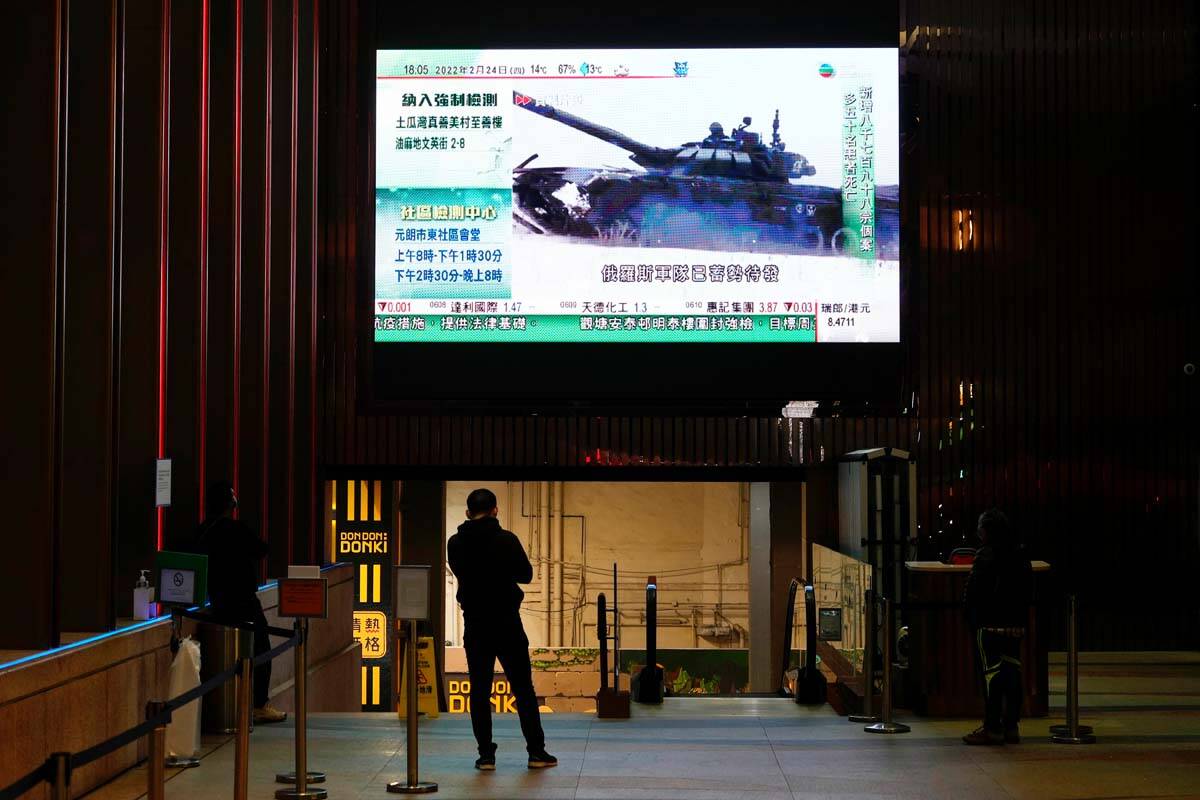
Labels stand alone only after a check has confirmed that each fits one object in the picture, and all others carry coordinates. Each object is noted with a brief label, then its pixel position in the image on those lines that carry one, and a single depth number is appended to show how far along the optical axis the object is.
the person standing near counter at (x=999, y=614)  8.74
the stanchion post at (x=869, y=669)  9.86
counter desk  9.96
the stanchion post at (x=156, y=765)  4.91
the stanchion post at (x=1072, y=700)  8.94
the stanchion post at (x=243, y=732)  6.27
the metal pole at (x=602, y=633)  10.94
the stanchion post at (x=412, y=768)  7.29
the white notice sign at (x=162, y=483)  9.23
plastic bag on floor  8.08
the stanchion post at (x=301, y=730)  7.16
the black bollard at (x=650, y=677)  11.14
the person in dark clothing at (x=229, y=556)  9.37
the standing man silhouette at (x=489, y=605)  7.87
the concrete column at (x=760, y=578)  18.09
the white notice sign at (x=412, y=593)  7.71
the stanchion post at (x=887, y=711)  9.34
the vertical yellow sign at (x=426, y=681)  10.35
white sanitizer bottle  8.49
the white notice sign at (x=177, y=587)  7.91
